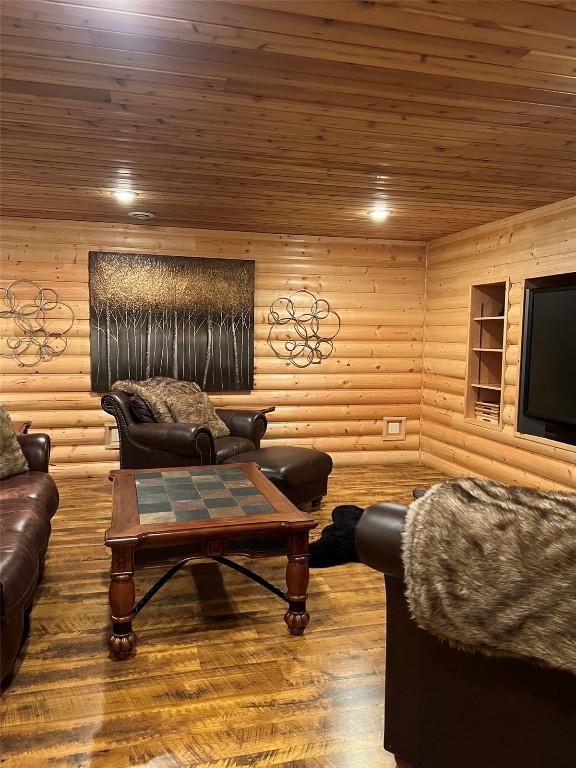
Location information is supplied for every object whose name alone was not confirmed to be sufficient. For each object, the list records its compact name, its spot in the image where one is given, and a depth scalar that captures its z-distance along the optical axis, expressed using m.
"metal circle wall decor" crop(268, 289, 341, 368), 5.81
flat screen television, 3.99
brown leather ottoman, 3.90
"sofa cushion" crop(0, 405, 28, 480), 3.13
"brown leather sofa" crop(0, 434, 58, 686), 2.04
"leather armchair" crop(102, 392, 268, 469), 3.99
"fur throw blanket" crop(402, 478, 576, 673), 1.34
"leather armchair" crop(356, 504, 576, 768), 1.44
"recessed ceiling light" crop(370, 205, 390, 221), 4.62
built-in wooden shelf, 5.25
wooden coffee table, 2.39
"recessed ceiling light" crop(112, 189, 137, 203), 4.18
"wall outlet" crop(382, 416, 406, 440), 6.16
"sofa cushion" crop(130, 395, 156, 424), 4.39
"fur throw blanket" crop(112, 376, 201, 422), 4.45
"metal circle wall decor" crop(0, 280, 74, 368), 5.18
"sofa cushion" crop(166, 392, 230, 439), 4.55
